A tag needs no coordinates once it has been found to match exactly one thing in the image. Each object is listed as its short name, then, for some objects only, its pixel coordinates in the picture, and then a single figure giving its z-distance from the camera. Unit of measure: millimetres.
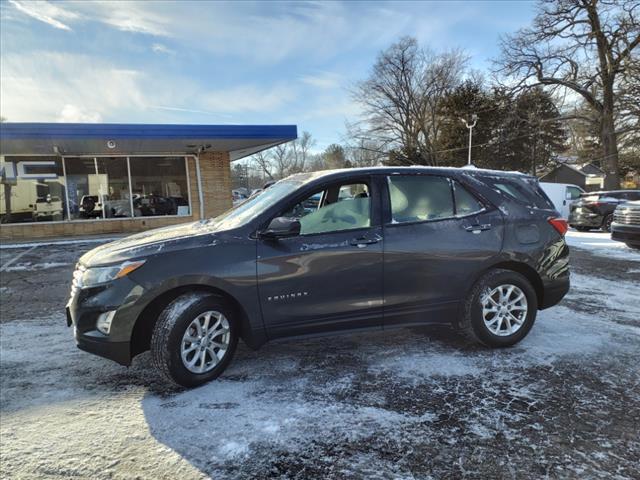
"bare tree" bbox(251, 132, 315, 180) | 76625
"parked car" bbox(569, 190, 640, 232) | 14732
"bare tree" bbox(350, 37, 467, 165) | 44031
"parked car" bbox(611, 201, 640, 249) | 9500
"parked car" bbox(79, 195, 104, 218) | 15786
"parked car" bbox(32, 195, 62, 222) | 15336
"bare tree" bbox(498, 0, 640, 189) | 27188
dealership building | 14062
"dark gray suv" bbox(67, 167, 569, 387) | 3328
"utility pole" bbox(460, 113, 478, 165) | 35475
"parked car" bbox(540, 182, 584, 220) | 18672
